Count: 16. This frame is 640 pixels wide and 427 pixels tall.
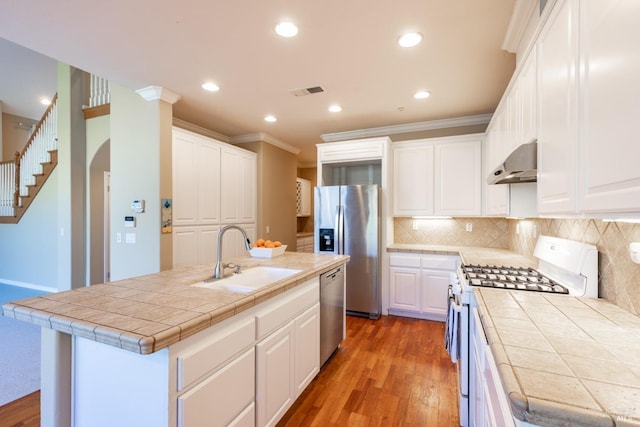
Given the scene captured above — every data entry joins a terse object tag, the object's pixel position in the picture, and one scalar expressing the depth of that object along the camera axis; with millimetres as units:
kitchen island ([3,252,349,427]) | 1074
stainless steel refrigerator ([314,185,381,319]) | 3771
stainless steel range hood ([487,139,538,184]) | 1559
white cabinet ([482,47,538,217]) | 1628
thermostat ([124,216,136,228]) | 3182
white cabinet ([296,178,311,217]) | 6441
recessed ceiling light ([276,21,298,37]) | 1973
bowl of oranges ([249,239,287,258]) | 2609
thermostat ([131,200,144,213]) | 3120
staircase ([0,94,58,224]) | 4941
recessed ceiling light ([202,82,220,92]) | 2910
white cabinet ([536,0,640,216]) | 761
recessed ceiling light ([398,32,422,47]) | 2088
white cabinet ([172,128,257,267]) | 3357
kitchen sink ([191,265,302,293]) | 1819
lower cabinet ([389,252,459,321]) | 3568
